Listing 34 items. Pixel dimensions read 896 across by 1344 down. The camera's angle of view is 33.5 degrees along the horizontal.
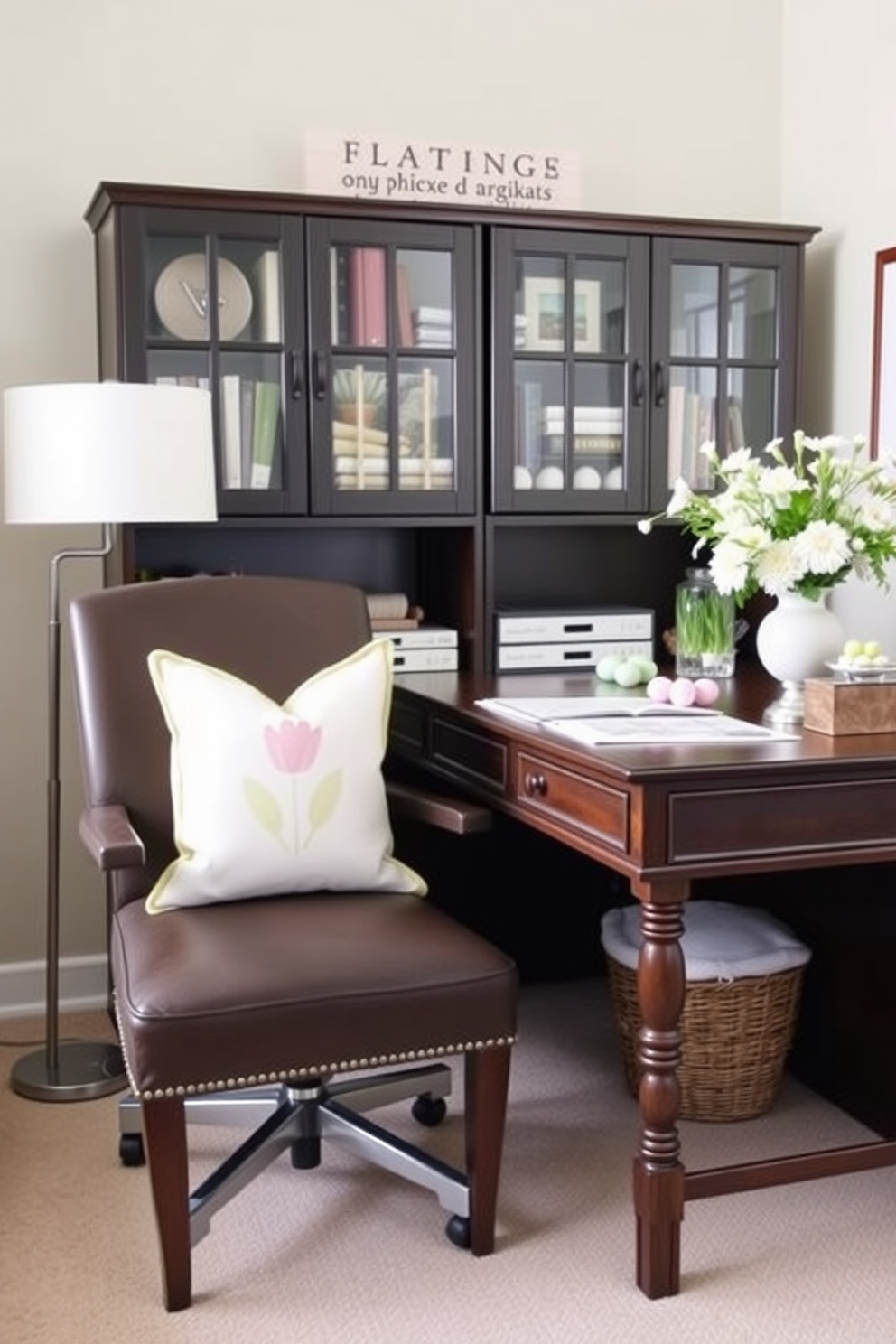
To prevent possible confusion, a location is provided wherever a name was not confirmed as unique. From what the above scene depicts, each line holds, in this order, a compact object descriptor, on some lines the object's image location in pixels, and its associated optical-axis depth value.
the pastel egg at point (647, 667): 2.77
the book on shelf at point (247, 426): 2.88
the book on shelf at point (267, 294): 2.88
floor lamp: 2.50
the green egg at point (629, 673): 2.75
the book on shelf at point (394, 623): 3.06
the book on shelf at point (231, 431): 2.86
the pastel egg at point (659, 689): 2.51
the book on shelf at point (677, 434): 3.12
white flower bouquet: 2.18
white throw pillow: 2.27
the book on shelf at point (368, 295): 2.92
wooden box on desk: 2.12
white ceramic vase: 2.29
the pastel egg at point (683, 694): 2.45
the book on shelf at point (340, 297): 2.91
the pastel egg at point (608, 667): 2.82
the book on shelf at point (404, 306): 2.96
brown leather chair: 1.93
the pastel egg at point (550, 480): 3.07
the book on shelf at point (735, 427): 3.18
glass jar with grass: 2.82
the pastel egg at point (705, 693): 2.50
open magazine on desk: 2.12
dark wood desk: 1.91
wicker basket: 2.58
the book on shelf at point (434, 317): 2.97
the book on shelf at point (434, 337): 2.98
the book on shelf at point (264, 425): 2.89
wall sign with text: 3.05
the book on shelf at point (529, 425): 3.05
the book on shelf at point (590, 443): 3.06
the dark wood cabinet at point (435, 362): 2.85
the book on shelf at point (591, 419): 3.06
